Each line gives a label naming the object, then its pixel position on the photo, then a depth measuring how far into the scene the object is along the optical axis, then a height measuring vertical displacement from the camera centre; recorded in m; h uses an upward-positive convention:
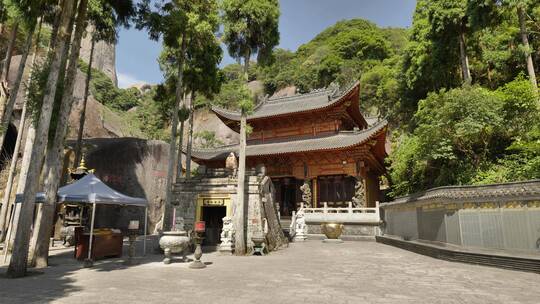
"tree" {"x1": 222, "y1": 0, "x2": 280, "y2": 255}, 12.29 +7.54
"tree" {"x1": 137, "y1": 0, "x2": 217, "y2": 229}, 13.34 +7.95
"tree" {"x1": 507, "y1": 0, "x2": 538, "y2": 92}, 13.97 +8.43
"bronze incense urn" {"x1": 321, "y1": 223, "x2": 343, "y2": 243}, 17.27 -1.20
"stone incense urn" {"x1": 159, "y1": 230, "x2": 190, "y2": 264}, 9.59 -1.05
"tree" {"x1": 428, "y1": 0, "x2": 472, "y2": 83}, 17.61 +10.88
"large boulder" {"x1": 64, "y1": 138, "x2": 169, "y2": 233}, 22.14 +2.58
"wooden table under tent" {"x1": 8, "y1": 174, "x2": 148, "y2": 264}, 9.59 +0.15
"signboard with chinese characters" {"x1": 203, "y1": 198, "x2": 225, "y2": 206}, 13.41 +0.29
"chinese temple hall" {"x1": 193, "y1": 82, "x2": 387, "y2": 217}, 21.06 +4.24
